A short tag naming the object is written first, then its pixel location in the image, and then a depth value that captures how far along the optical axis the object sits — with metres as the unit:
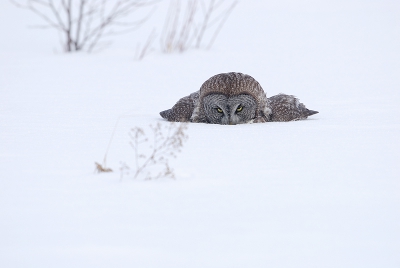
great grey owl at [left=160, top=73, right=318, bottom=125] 14.00
